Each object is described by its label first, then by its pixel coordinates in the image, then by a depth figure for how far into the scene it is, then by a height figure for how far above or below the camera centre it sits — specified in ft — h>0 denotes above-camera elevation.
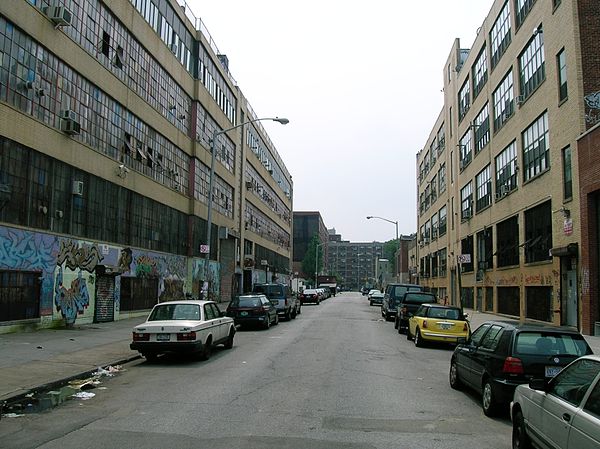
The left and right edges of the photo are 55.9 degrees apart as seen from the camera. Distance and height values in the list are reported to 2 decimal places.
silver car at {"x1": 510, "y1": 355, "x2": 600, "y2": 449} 14.37 -3.75
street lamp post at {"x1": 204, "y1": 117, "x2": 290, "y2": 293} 90.95 +14.78
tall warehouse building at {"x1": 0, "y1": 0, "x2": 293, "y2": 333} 61.62 +16.84
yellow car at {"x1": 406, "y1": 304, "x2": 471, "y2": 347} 57.72 -4.85
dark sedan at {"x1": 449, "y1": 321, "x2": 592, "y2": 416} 25.94 -3.62
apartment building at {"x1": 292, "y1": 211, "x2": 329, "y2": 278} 468.34 +38.24
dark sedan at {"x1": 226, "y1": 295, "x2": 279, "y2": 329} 76.48 -4.84
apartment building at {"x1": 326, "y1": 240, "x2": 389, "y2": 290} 519.85 -3.75
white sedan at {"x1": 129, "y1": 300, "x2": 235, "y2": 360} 42.73 -4.40
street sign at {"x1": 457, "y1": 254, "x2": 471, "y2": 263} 114.61 +3.99
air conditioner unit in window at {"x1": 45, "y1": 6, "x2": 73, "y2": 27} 66.49 +30.34
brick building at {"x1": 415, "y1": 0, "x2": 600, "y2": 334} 70.13 +19.27
